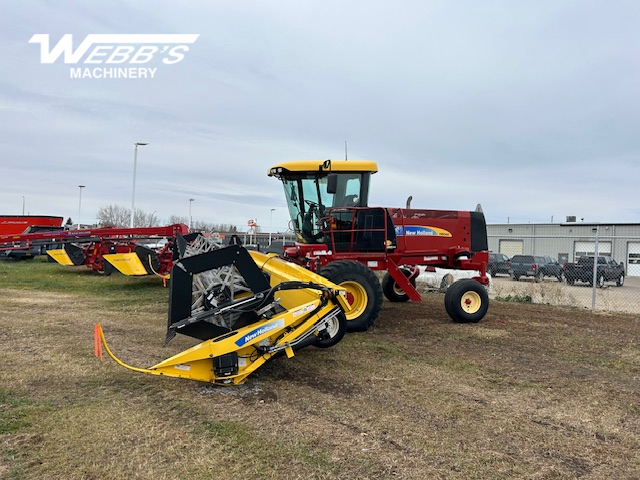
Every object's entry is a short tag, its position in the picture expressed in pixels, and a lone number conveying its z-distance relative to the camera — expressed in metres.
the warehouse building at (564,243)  29.42
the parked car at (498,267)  24.07
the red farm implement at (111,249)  12.16
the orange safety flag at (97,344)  5.00
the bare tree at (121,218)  57.41
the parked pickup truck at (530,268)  22.97
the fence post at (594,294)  10.91
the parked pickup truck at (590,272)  18.95
